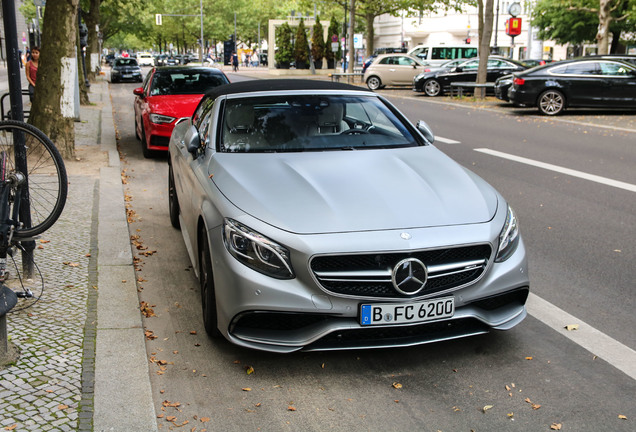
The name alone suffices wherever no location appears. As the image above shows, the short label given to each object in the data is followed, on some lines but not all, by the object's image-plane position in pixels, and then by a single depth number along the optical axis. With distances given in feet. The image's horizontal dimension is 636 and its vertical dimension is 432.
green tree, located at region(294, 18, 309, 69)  206.18
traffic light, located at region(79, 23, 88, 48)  89.69
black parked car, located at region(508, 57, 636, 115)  66.28
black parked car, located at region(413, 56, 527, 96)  95.45
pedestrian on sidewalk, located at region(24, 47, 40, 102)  60.05
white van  127.13
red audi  39.34
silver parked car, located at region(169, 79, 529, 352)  12.95
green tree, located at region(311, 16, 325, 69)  208.19
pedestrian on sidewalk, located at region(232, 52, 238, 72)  234.17
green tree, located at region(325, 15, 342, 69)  209.36
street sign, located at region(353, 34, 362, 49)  169.84
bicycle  14.78
